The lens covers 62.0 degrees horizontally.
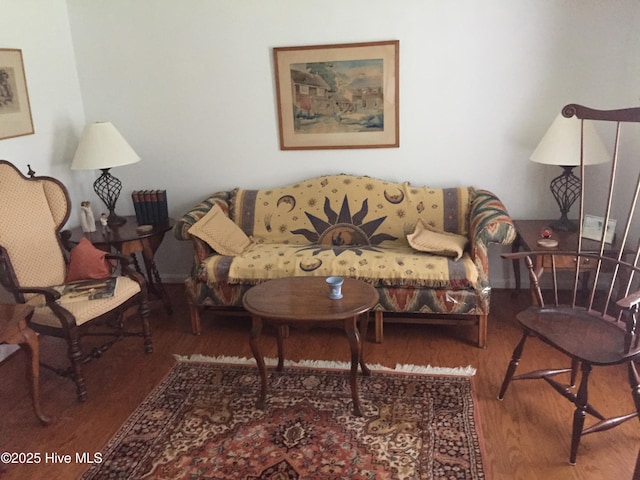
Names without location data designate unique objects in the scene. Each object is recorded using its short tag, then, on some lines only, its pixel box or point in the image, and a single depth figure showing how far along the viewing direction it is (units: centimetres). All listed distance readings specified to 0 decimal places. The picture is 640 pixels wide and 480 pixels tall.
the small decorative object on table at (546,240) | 315
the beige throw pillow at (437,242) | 326
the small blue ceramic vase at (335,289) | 261
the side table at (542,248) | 309
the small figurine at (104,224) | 369
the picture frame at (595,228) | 314
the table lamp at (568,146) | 321
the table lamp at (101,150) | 359
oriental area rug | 227
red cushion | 317
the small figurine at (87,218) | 365
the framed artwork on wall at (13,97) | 331
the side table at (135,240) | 349
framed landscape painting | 371
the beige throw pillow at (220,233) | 345
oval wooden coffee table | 245
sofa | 314
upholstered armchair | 278
